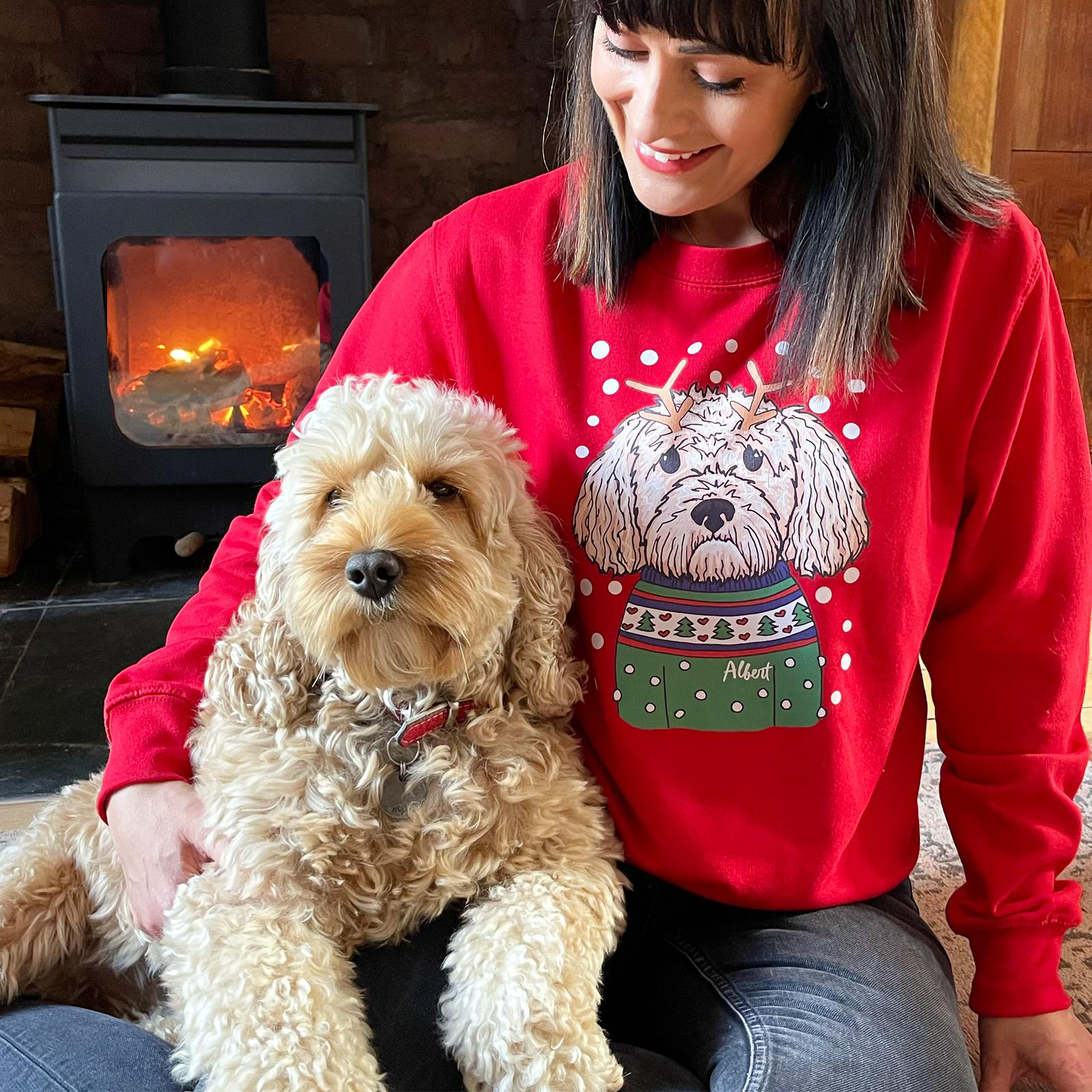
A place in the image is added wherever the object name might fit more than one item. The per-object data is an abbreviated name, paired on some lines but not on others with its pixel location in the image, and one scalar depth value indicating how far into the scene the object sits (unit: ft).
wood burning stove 8.70
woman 3.51
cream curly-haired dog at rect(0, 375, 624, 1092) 3.18
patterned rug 4.99
